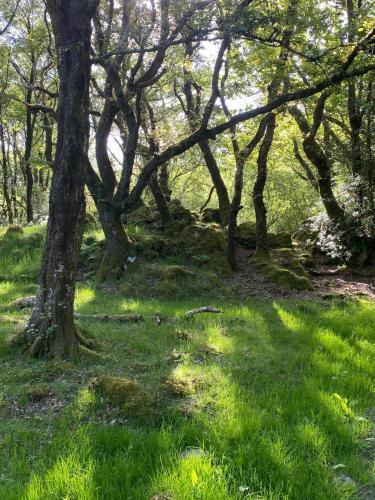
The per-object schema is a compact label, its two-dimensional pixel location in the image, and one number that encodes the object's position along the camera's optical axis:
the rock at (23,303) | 9.30
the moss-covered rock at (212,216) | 17.56
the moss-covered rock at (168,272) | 12.43
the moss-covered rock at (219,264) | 13.88
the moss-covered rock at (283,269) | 13.62
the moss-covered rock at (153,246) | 13.61
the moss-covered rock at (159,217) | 15.60
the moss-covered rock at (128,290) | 11.77
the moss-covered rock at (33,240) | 15.67
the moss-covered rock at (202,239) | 14.56
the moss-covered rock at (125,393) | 4.73
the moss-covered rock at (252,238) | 16.81
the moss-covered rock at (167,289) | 11.91
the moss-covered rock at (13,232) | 16.11
